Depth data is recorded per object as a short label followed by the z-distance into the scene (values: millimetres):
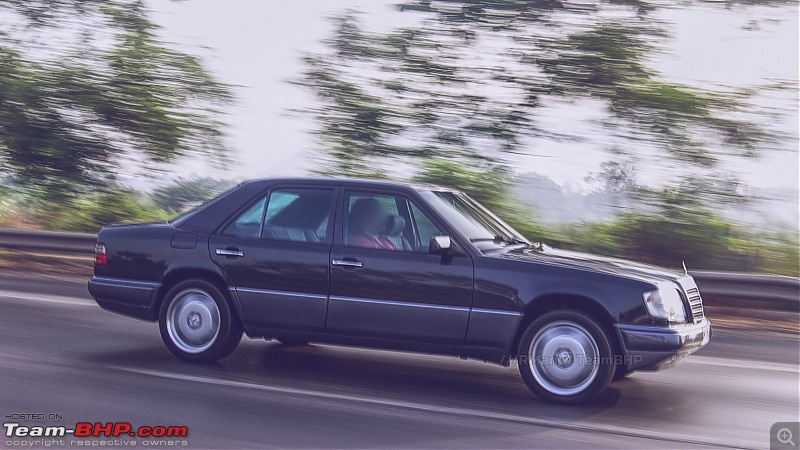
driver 7016
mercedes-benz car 6488
